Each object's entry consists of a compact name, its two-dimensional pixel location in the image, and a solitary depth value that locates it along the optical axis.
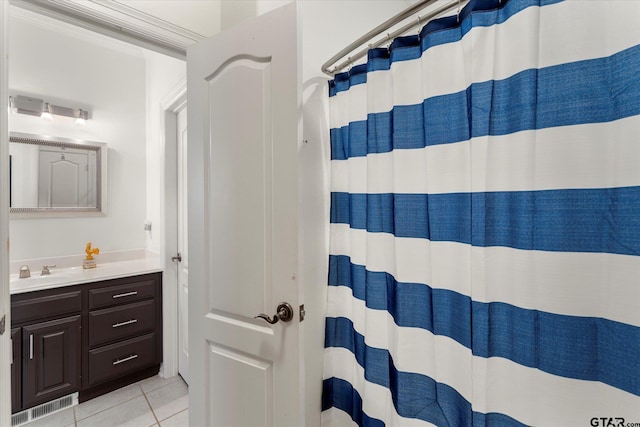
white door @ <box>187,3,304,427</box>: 0.93
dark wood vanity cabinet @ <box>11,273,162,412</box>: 1.67
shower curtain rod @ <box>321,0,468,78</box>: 0.83
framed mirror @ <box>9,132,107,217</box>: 2.03
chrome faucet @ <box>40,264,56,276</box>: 1.99
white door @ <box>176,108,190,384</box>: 2.19
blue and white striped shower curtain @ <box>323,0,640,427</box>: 0.56
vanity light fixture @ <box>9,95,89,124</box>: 1.99
